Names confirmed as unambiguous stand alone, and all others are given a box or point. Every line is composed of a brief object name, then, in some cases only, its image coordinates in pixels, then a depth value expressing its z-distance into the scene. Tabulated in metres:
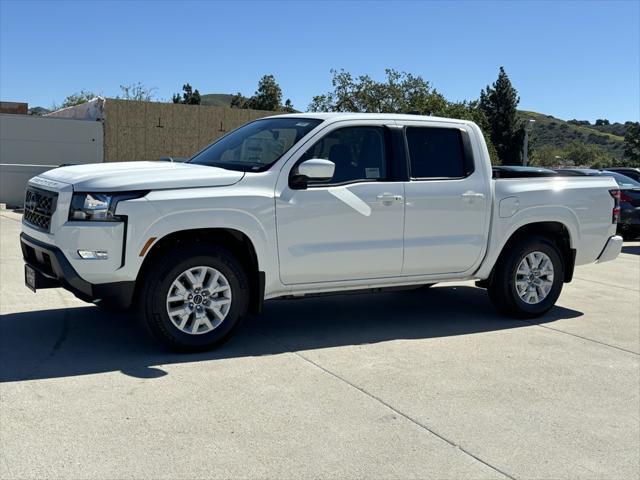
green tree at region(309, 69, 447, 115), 58.22
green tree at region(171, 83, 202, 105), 103.38
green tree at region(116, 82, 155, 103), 69.69
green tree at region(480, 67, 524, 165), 79.06
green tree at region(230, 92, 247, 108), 99.06
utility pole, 35.90
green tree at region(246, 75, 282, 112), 90.19
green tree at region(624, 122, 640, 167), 63.75
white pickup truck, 5.33
